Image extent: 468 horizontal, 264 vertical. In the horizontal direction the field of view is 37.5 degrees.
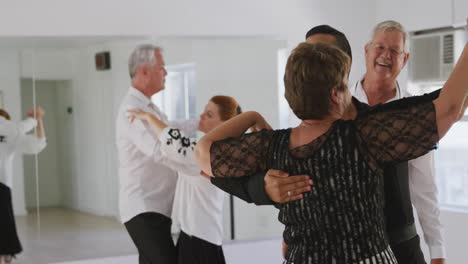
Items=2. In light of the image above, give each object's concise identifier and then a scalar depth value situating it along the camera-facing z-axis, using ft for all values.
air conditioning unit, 15.10
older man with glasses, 7.16
